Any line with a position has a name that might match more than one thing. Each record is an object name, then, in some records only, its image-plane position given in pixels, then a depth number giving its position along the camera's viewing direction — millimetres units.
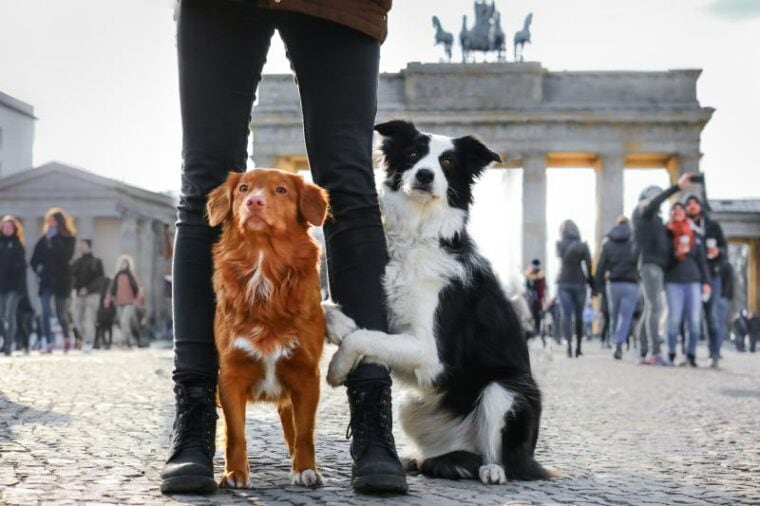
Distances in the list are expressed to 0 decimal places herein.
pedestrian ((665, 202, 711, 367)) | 12609
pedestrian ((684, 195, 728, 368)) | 13281
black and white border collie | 3527
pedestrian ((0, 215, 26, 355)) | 15102
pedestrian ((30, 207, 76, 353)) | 15758
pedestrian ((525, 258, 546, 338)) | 18684
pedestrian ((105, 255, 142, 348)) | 20234
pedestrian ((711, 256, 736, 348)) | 14672
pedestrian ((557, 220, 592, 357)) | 15734
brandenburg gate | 46156
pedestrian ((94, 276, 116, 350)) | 20125
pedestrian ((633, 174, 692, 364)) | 12648
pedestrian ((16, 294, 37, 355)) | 16406
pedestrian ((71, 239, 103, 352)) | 18295
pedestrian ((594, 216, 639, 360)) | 14406
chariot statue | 51156
